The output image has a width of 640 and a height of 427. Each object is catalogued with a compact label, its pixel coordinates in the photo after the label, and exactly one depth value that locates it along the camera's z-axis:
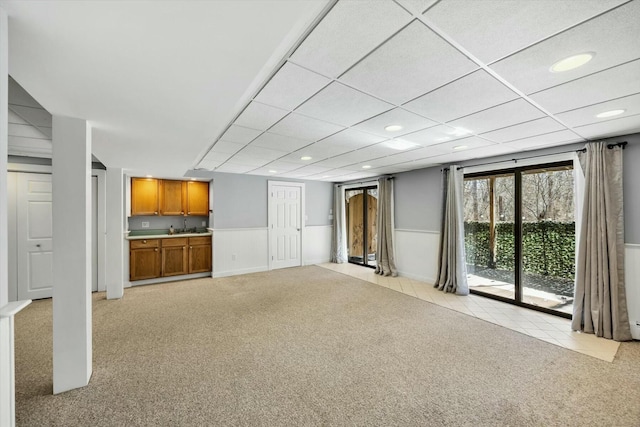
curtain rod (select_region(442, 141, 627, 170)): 2.92
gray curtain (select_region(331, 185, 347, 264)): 7.15
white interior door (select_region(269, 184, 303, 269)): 6.38
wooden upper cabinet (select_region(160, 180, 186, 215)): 5.41
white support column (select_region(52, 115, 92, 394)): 2.01
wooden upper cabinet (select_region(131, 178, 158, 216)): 5.18
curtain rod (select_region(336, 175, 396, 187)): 5.75
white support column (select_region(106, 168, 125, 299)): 4.22
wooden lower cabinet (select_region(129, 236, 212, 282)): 4.91
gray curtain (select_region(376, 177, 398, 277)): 5.77
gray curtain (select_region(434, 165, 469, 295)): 4.43
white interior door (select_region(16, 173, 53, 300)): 4.05
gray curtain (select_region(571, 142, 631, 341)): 2.90
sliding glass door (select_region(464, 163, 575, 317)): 3.58
